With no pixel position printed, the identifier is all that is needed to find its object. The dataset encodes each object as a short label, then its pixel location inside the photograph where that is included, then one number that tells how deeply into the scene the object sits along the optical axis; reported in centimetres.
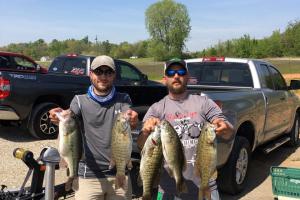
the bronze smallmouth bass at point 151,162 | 186
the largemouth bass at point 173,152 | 183
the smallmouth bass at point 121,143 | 196
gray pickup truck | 391
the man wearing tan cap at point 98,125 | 223
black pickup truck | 574
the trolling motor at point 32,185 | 265
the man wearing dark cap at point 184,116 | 211
